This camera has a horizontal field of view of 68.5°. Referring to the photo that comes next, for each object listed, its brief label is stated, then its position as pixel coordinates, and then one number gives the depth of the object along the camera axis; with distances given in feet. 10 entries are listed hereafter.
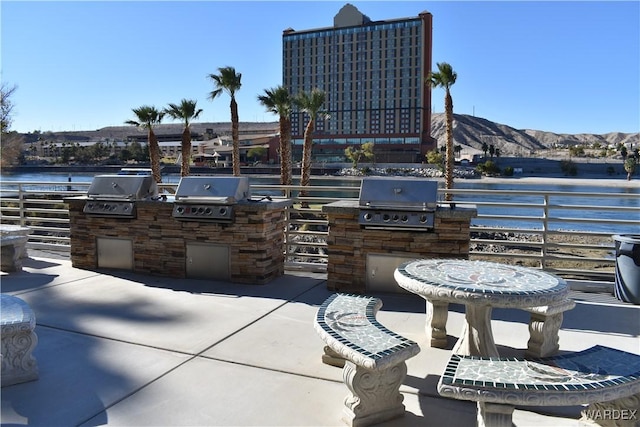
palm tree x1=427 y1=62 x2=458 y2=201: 72.84
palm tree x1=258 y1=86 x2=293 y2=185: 75.56
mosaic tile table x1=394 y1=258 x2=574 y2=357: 8.45
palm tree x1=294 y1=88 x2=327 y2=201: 79.82
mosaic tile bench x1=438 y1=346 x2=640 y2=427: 6.27
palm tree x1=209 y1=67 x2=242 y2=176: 77.42
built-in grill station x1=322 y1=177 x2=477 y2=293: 15.19
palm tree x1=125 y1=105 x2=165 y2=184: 86.02
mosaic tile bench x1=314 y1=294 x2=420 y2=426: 7.69
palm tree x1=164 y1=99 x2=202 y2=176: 83.56
